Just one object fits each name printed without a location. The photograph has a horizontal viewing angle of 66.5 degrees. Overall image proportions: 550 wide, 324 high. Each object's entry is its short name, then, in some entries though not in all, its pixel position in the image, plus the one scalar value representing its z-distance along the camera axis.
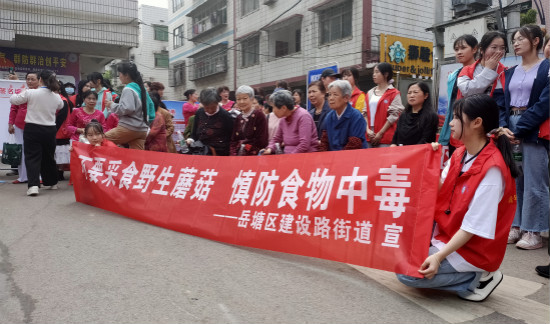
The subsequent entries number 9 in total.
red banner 2.74
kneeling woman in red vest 2.43
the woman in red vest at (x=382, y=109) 5.21
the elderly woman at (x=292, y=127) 4.50
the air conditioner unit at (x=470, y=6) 10.26
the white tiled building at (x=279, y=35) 14.32
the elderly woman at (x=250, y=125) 5.13
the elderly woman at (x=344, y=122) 4.19
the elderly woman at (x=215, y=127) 5.59
